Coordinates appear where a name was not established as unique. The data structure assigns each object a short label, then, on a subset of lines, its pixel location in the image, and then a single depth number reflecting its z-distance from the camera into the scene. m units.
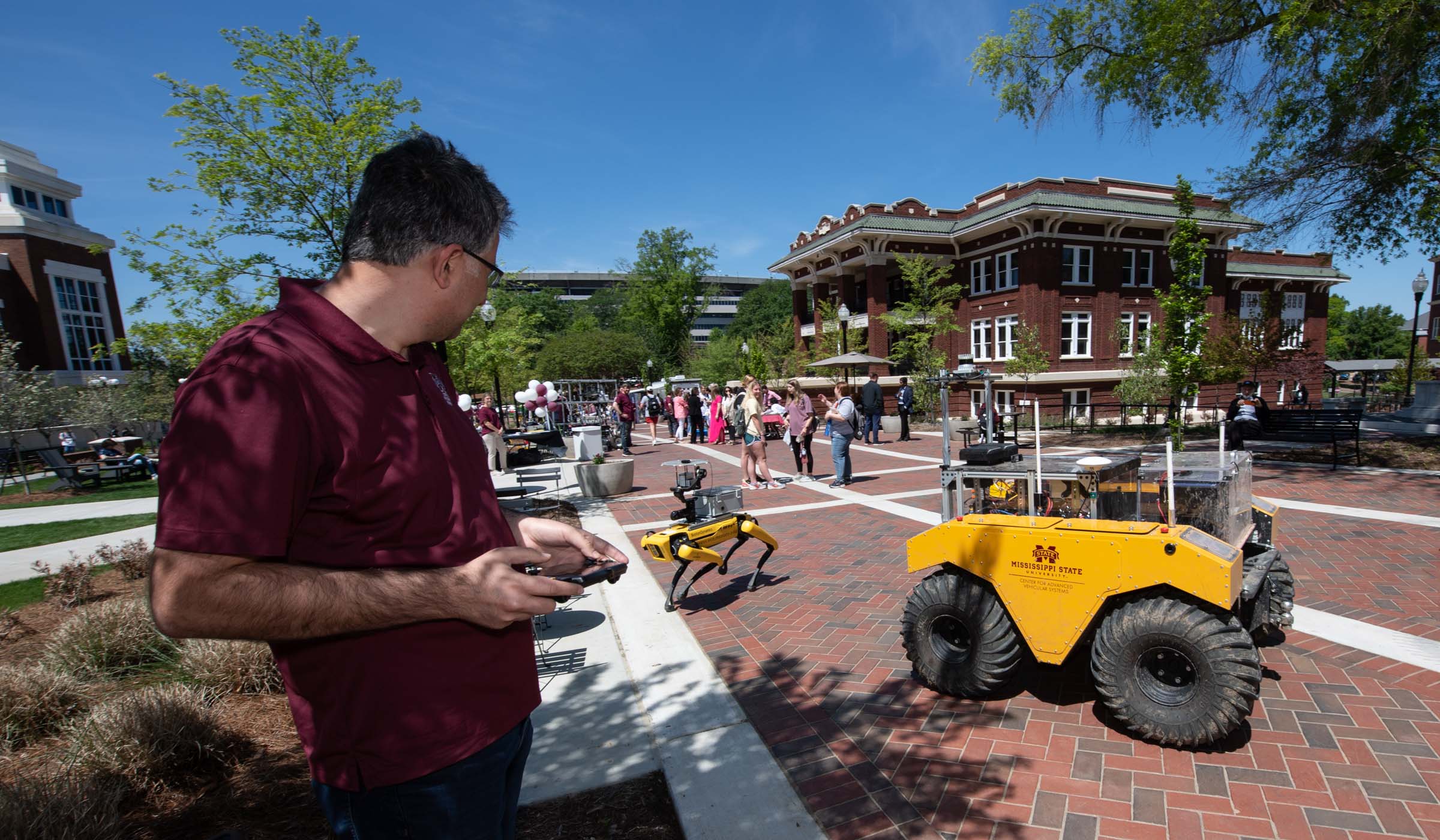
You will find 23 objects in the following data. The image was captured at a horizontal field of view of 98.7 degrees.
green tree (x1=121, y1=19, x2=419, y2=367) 6.86
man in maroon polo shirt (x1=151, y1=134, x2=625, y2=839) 1.00
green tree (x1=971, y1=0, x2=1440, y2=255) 9.70
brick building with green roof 25.84
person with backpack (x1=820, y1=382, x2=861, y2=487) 10.30
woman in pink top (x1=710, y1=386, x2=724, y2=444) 19.02
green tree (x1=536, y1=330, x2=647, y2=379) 51.88
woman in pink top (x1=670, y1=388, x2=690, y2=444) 20.61
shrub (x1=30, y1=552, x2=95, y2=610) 5.57
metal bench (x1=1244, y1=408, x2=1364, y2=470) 10.12
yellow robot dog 5.19
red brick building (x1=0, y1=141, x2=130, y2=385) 26.84
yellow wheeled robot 2.94
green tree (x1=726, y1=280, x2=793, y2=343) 68.44
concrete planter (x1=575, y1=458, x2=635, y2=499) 10.84
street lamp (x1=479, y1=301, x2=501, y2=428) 11.08
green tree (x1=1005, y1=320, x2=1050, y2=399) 21.52
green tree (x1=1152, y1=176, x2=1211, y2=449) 11.30
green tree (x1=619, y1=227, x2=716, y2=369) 54.28
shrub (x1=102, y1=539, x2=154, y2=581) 6.38
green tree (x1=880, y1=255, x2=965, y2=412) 25.50
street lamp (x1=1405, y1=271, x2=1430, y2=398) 18.67
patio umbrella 19.19
